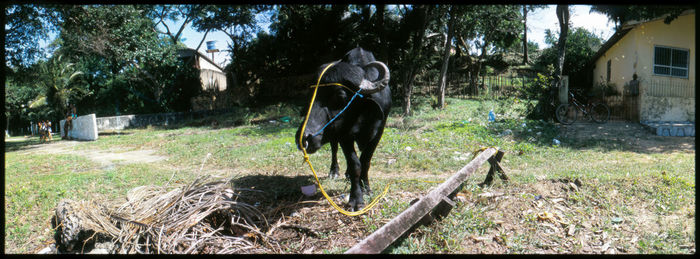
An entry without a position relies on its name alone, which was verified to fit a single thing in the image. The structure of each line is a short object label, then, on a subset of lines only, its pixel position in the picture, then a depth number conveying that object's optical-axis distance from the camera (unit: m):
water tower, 31.14
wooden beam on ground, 2.78
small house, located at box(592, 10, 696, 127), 13.42
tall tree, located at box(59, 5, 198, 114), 15.31
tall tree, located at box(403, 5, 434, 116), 15.13
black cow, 3.96
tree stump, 3.70
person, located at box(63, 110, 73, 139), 17.33
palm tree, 26.64
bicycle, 12.74
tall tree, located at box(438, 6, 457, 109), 18.05
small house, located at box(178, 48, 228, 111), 23.82
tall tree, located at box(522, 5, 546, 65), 26.02
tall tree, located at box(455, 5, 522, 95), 21.37
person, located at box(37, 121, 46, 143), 17.30
